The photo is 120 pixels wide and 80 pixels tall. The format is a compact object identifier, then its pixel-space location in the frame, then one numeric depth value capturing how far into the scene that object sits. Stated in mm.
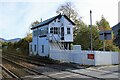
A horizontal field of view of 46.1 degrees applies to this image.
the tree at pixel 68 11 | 34419
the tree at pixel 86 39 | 25640
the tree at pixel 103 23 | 36505
